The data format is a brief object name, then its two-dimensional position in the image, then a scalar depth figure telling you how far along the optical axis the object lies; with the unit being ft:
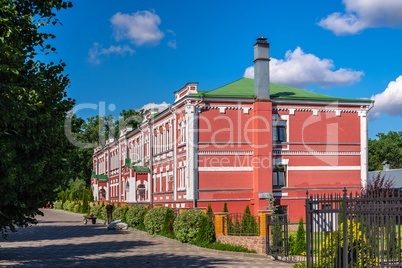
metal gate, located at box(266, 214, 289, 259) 62.95
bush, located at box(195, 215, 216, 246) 75.87
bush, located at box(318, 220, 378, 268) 34.14
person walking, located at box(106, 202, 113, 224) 131.95
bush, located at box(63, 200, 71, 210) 241.80
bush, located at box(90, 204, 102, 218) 163.00
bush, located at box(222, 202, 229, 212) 97.66
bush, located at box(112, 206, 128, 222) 127.85
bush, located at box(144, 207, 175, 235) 93.50
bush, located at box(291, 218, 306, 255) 64.64
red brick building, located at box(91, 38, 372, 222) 103.24
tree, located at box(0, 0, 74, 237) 34.22
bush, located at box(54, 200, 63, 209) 260.46
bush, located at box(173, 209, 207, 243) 79.46
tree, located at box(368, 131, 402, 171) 267.18
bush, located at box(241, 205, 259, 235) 69.00
